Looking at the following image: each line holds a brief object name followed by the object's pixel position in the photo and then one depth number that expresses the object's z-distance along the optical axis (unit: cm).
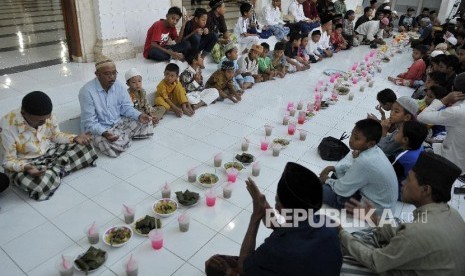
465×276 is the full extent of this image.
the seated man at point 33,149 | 311
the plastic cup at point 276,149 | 416
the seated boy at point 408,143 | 304
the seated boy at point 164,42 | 599
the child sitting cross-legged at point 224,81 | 581
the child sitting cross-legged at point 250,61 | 664
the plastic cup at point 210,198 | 320
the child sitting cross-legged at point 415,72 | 710
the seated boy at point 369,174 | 277
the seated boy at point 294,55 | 786
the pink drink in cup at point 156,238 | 265
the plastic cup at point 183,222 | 285
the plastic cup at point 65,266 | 231
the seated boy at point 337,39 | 1008
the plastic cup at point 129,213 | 292
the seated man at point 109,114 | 391
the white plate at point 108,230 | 265
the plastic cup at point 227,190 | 334
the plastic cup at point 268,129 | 469
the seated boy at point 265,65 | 698
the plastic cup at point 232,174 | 359
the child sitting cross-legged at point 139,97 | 454
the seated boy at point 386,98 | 438
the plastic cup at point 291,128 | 482
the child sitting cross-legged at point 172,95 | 499
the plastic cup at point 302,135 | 466
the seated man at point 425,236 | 177
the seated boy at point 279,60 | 722
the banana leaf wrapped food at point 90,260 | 244
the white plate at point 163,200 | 300
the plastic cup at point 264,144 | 431
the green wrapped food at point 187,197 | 318
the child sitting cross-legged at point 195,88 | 554
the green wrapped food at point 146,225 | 283
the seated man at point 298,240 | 158
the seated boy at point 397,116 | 355
